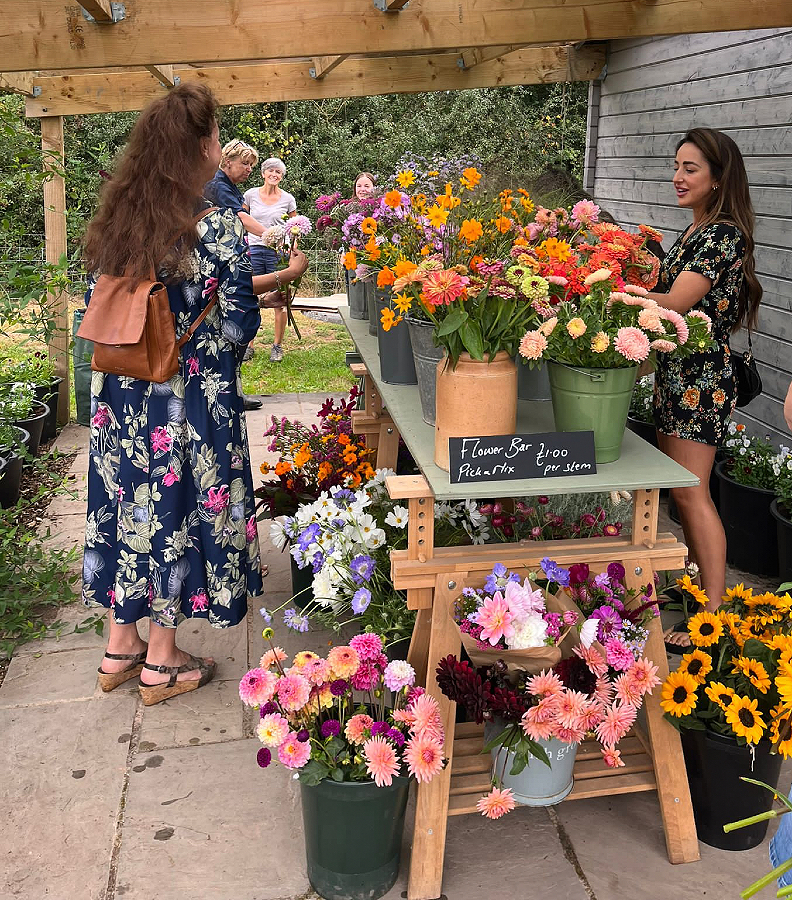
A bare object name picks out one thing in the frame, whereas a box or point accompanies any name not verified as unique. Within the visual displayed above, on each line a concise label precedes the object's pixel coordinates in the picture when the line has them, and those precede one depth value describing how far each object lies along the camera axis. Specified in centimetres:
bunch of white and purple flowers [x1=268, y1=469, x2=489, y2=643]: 244
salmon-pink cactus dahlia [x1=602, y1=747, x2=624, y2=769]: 204
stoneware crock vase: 192
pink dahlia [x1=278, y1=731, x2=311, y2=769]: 193
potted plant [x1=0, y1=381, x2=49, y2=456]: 476
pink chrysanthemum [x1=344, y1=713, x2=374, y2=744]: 195
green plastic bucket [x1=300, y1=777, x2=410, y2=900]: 197
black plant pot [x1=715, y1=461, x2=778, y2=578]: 373
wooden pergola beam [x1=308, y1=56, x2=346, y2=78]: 598
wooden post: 582
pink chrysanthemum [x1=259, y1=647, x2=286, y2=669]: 221
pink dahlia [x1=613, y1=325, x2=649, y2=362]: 183
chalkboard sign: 188
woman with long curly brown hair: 243
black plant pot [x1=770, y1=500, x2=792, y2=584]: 342
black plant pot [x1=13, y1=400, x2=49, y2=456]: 487
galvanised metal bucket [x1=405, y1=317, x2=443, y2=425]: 211
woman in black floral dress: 277
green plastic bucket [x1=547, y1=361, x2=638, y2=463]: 193
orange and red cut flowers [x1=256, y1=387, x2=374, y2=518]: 326
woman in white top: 765
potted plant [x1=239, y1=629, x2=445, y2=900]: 194
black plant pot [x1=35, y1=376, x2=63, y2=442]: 561
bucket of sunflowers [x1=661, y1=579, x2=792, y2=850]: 209
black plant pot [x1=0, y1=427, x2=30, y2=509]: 400
